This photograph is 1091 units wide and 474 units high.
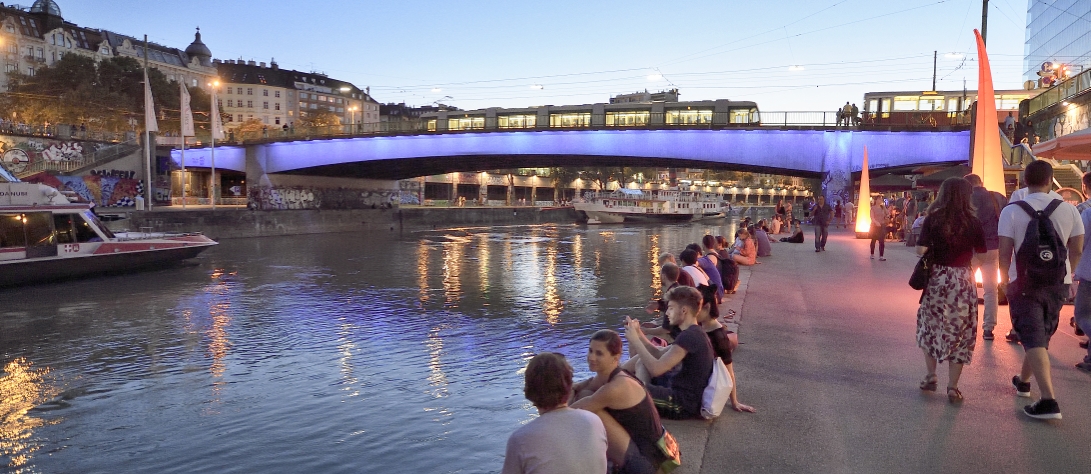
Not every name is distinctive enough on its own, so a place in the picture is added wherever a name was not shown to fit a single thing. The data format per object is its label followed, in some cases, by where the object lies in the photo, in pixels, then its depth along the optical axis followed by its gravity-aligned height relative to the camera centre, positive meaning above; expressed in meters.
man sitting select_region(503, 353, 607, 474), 3.38 -1.08
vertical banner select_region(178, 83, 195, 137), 38.41 +3.49
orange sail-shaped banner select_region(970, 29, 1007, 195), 12.17 +0.80
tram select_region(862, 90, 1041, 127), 39.34 +4.51
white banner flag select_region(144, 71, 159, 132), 36.78 +3.72
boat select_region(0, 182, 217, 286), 20.34 -1.49
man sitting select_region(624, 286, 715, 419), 5.30 -1.19
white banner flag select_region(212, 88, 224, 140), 42.87 +3.77
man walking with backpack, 5.58 -0.55
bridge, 38.75 +2.25
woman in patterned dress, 5.85 -0.65
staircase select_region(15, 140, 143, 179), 50.00 +1.76
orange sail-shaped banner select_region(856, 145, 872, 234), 28.20 -0.66
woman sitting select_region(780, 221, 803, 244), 26.52 -1.67
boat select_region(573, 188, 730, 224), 68.44 -1.59
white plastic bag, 5.52 -1.45
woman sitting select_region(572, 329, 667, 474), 4.10 -1.20
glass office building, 58.47 +13.22
